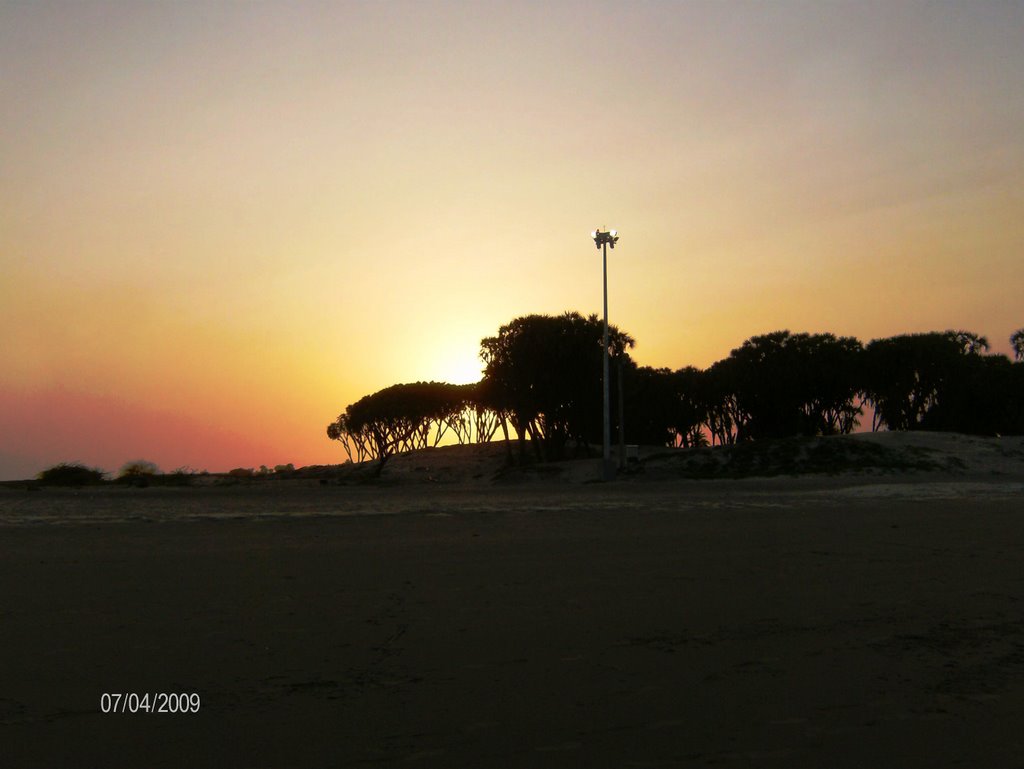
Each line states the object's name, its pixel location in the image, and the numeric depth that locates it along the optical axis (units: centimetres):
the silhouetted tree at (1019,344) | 6888
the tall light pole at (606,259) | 3812
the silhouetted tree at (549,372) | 5225
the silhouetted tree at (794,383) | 6041
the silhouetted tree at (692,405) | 6919
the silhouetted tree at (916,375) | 5900
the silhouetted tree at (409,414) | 7688
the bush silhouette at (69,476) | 4019
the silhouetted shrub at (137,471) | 5272
